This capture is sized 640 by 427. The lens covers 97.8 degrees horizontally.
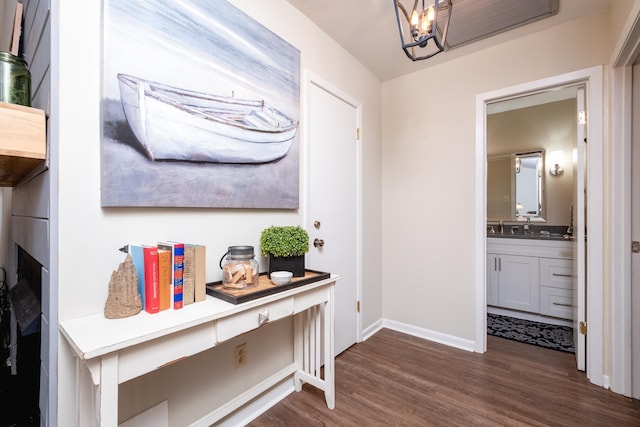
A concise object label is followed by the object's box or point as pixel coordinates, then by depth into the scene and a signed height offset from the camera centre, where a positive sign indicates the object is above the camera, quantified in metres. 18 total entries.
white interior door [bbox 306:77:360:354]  2.04 +0.14
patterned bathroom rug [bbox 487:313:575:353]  2.50 -1.17
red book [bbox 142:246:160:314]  1.02 -0.25
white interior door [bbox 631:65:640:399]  1.67 -0.12
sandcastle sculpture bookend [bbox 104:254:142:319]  0.97 -0.28
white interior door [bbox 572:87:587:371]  2.00 -0.11
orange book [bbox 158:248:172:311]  1.04 -0.24
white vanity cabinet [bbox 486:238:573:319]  2.86 -0.68
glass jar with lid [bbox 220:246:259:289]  1.27 -0.26
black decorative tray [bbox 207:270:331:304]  1.14 -0.35
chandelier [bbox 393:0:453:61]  1.20 +0.88
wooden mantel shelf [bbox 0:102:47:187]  0.86 +0.25
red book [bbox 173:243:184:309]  1.07 -0.24
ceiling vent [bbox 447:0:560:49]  1.81 +1.37
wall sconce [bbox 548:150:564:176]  3.35 +0.62
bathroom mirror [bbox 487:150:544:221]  3.49 +0.35
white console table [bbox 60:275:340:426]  0.78 -0.41
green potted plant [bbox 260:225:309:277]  1.49 -0.18
